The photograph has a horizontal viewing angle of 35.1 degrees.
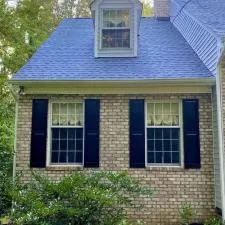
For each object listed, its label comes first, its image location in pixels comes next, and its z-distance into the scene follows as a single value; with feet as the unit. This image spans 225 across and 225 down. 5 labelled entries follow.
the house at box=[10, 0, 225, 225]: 28.40
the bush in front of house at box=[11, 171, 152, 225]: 23.11
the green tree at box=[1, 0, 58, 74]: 48.42
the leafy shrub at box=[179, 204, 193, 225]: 27.09
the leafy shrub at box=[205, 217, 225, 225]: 25.36
